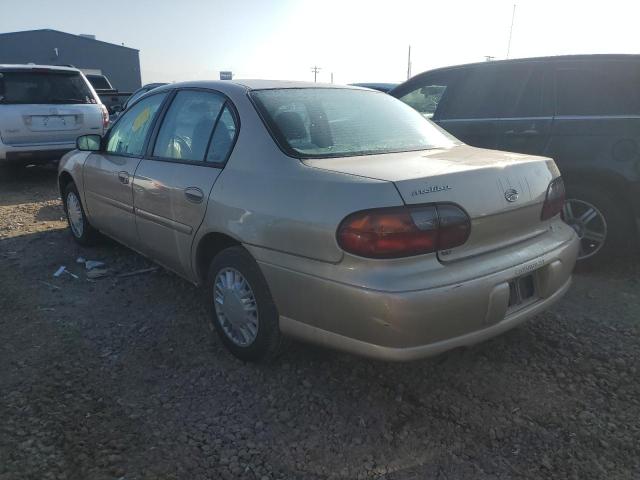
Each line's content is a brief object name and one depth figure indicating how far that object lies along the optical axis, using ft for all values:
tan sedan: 7.11
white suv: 24.95
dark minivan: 12.73
